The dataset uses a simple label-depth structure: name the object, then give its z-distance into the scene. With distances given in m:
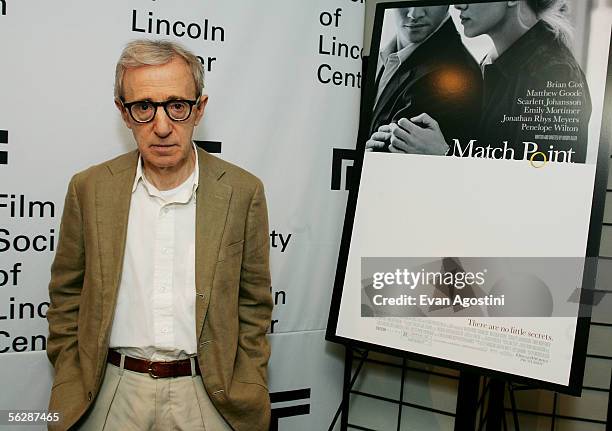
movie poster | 1.75
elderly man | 1.72
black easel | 2.03
